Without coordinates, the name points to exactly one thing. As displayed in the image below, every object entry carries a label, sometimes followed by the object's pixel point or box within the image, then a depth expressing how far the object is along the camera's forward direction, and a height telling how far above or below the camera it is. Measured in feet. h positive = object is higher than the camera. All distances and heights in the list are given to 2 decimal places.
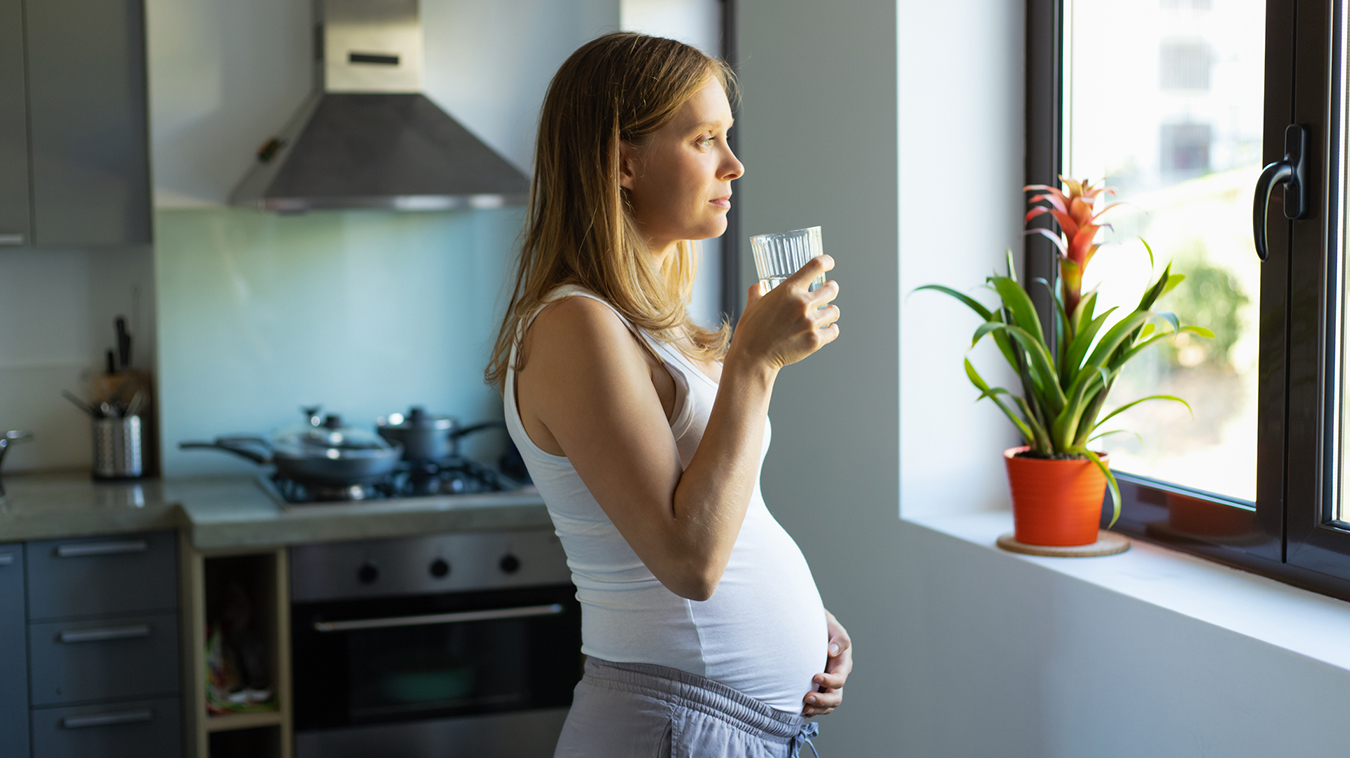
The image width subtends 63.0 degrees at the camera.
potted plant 4.73 -0.24
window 4.31 +0.35
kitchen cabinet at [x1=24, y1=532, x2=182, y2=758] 7.77 -2.26
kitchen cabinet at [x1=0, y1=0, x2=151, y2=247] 8.75 +1.68
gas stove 8.14 -1.21
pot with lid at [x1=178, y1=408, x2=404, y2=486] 8.14 -0.93
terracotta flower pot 4.88 -0.78
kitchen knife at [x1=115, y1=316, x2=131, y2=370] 9.65 -0.12
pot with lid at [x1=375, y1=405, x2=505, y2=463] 9.14 -0.87
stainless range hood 8.21 +1.44
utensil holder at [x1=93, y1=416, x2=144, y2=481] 9.20 -0.98
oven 7.65 -2.27
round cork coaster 4.93 -1.01
